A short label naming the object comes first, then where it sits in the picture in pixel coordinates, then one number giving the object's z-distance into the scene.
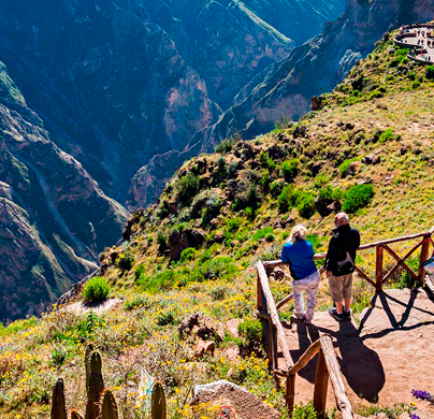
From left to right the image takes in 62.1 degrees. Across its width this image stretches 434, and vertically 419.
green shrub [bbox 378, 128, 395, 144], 19.12
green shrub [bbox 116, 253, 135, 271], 24.05
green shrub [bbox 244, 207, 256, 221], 20.30
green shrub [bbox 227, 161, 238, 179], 23.72
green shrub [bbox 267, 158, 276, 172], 22.27
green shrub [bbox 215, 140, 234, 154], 28.48
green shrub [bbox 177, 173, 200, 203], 25.55
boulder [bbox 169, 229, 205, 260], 20.77
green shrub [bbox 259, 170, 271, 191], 21.52
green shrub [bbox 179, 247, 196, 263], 19.83
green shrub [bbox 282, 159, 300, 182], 21.00
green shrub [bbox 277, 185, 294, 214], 18.88
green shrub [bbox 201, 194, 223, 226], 22.09
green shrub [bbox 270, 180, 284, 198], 20.54
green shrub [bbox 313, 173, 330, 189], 18.97
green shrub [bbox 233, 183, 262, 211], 21.17
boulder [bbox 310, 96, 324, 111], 34.04
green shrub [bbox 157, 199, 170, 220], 27.44
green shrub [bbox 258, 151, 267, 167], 23.25
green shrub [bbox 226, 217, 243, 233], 19.98
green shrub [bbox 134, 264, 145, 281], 21.08
